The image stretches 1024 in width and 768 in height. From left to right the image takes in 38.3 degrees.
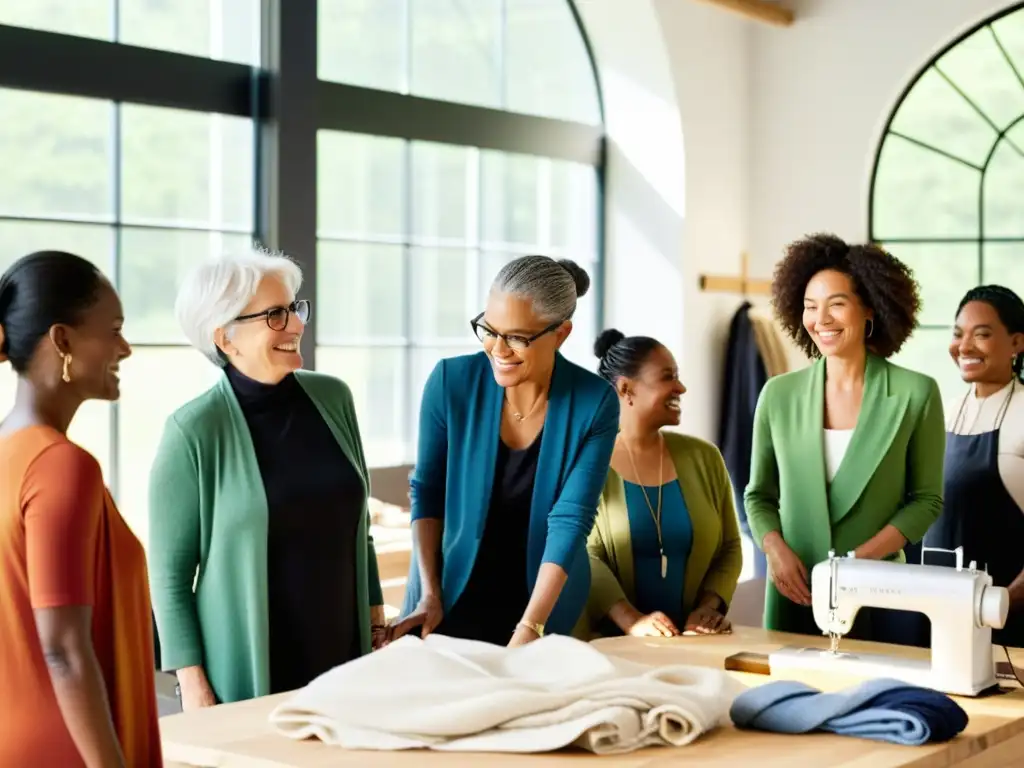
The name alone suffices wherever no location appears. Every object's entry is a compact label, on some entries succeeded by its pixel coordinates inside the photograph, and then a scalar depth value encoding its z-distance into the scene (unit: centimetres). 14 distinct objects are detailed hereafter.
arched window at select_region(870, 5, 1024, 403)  631
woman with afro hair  334
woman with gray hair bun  290
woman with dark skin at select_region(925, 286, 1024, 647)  383
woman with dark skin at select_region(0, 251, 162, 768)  170
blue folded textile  235
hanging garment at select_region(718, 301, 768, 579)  659
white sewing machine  269
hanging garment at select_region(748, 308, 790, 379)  664
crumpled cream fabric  223
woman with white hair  269
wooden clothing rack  669
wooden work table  219
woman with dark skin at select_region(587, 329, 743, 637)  338
